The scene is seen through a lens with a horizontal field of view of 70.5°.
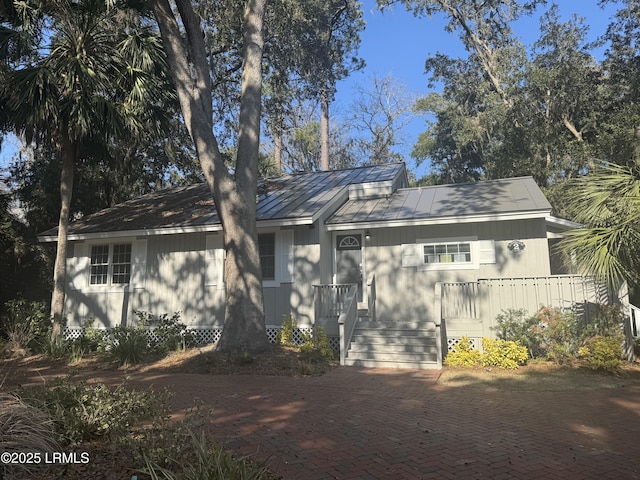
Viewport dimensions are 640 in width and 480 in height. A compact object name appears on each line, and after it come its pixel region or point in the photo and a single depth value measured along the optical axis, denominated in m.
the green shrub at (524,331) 9.21
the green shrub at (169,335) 11.67
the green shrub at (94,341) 12.38
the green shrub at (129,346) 10.45
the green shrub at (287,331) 11.70
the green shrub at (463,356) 9.23
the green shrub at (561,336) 8.77
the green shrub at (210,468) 3.17
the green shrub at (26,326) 12.02
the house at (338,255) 11.34
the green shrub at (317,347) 10.21
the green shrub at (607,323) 8.74
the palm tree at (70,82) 10.73
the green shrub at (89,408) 4.32
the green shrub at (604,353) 8.09
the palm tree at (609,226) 7.51
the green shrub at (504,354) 8.77
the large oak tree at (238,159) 10.15
